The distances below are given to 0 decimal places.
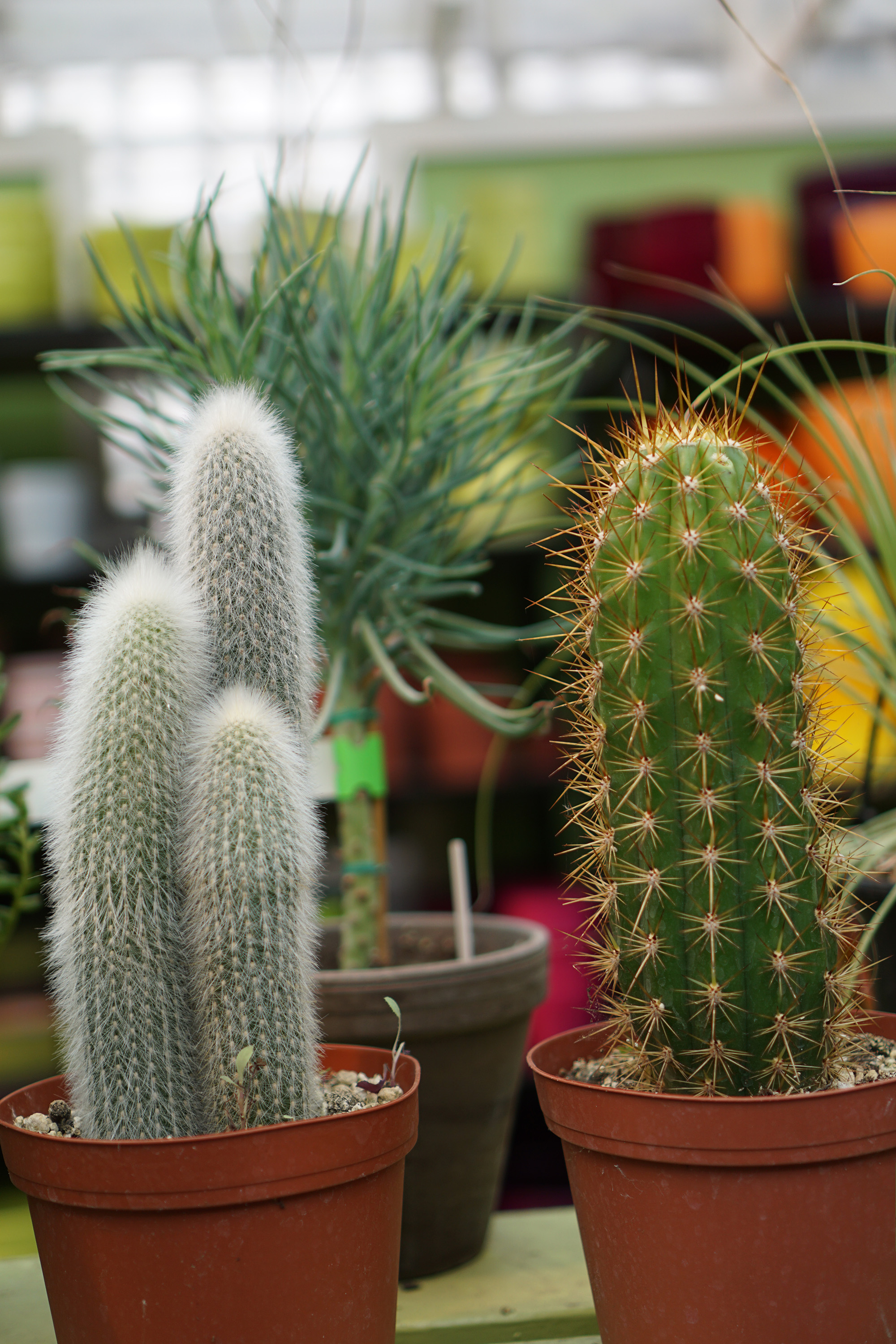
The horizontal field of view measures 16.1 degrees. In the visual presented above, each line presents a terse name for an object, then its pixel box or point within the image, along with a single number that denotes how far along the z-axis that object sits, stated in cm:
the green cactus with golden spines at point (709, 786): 82
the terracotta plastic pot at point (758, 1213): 80
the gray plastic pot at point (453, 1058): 94
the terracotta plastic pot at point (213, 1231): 79
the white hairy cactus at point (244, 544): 84
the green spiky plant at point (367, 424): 98
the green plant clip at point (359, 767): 102
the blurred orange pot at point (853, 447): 97
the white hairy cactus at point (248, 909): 81
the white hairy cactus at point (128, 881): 82
